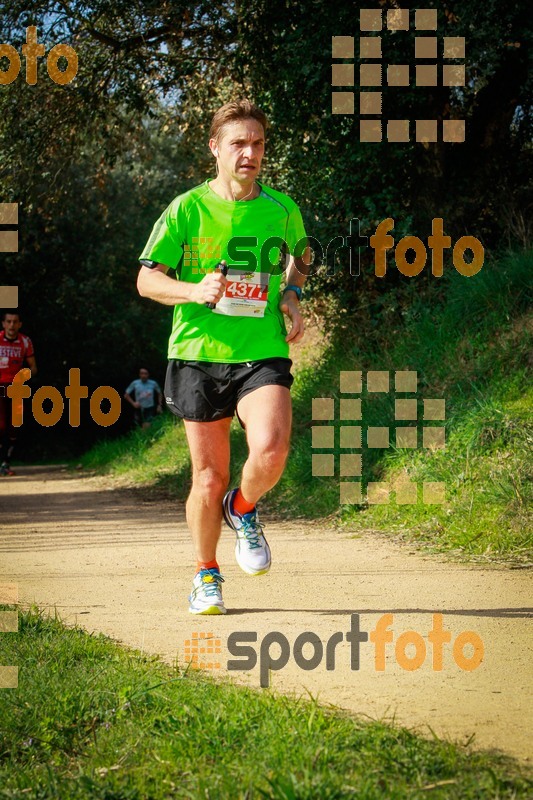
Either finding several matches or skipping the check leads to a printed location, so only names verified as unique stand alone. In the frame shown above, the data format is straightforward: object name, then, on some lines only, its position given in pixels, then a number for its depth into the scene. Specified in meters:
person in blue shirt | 21.58
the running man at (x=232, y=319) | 4.71
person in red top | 13.38
